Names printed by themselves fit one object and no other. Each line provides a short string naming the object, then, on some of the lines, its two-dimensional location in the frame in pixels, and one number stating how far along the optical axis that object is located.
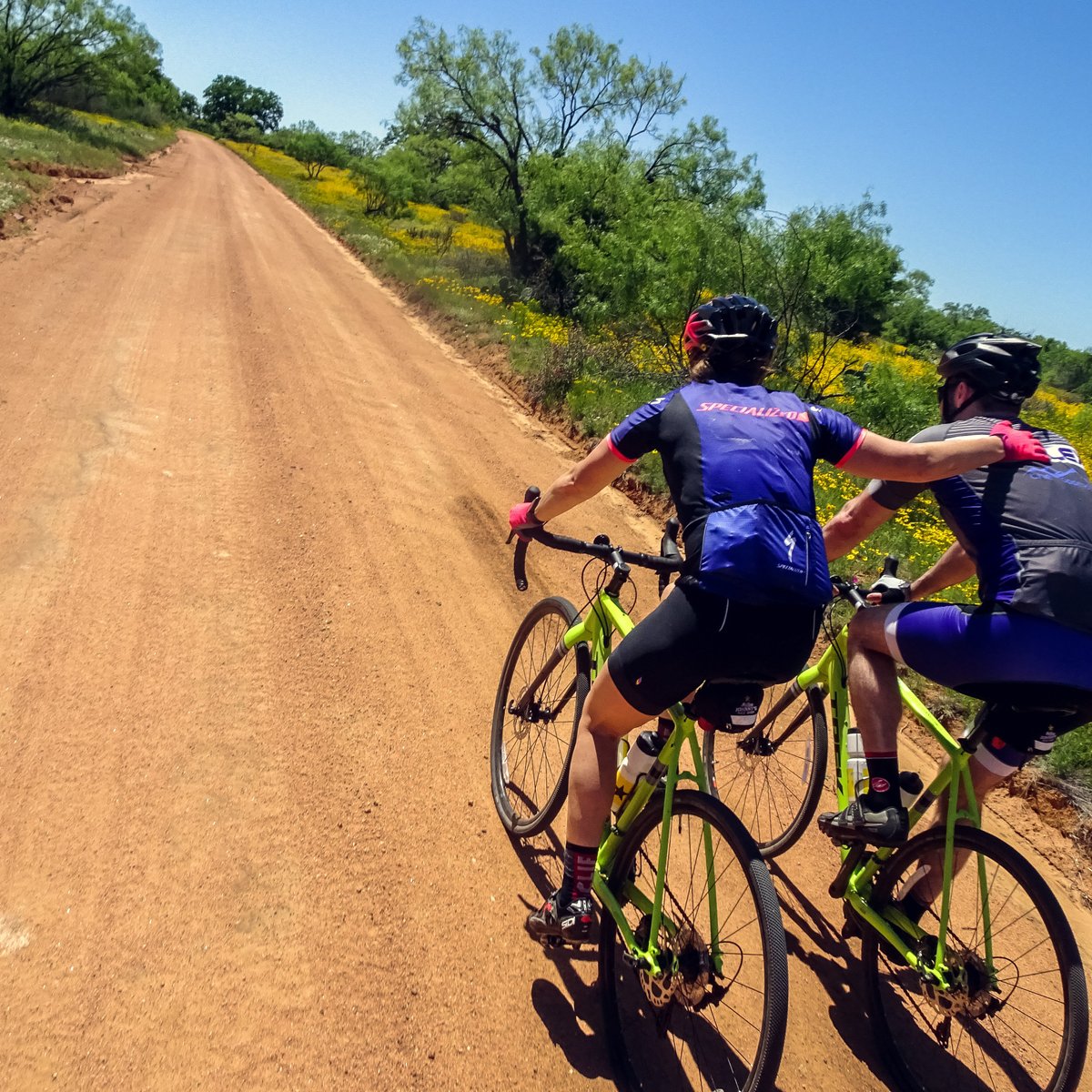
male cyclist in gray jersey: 2.50
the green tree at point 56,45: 37.69
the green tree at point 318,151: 64.31
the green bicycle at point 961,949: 2.45
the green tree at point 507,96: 26.69
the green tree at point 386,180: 35.59
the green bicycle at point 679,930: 2.32
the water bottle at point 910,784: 2.83
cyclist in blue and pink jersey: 2.43
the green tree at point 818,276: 11.08
